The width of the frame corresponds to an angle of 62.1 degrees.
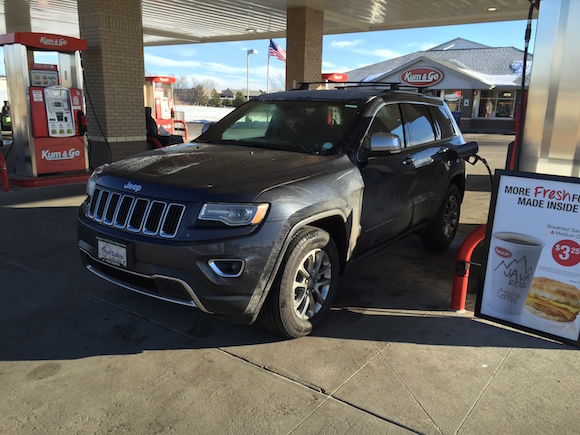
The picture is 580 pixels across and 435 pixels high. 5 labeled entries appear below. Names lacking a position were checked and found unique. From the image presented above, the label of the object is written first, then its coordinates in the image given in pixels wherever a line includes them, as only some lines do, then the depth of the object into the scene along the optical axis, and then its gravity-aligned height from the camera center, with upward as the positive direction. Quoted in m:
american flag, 20.60 +2.25
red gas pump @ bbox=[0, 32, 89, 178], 8.70 -0.07
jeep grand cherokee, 2.99 -0.69
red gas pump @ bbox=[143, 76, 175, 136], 16.69 +0.11
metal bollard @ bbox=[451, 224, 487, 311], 3.89 -1.29
